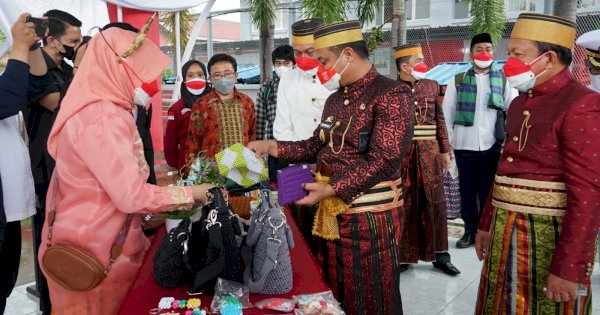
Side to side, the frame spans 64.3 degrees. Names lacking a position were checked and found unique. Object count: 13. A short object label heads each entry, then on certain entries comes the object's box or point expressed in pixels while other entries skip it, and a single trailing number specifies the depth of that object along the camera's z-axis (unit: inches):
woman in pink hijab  66.9
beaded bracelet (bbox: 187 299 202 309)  61.2
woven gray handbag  64.8
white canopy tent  179.0
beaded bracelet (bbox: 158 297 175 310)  60.9
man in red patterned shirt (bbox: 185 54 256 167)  140.3
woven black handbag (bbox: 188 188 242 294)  62.7
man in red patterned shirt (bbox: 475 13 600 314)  69.7
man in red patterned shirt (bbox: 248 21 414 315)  80.4
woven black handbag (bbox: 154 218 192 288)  65.6
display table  62.6
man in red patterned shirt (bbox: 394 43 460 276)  150.1
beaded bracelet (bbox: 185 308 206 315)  59.4
